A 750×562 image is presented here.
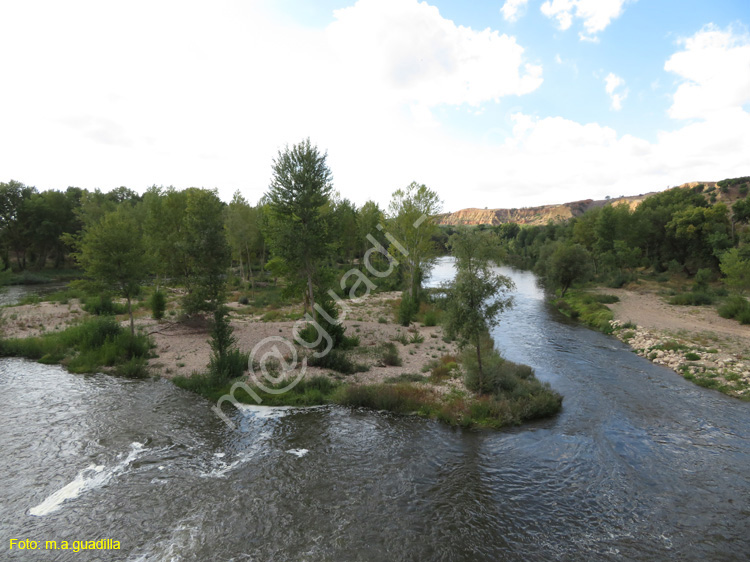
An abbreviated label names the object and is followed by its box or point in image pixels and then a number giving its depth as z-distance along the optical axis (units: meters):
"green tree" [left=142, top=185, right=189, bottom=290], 29.34
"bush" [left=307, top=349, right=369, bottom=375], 20.52
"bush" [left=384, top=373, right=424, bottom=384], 18.92
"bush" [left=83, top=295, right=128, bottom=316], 30.06
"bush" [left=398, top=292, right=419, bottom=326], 33.12
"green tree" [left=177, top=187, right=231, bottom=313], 22.06
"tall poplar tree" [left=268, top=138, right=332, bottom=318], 21.52
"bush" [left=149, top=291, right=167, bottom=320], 29.14
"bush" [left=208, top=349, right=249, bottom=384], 18.16
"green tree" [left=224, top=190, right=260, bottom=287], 48.72
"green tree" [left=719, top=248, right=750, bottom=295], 35.41
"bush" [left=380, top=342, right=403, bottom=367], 21.92
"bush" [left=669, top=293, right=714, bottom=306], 42.81
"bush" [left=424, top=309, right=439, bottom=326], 33.59
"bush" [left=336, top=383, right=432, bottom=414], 16.47
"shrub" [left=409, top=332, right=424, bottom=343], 27.38
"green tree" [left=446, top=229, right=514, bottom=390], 15.63
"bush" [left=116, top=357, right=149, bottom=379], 18.94
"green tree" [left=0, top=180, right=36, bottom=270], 62.03
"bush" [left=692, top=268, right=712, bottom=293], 51.19
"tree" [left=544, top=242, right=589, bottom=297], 50.38
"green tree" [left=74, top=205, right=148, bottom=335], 21.58
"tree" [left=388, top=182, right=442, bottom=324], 39.12
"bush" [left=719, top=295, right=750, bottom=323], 34.22
